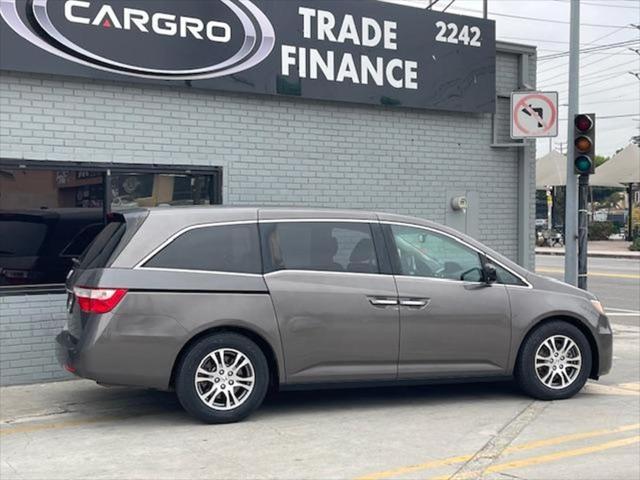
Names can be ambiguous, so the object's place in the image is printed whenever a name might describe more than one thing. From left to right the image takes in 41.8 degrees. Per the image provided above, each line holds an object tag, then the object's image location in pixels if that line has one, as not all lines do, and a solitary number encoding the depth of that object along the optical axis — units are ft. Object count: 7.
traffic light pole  37.73
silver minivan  22.07
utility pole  38.04
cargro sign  28.35
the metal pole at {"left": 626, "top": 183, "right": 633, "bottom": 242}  141.46
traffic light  36.32
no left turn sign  38.06
